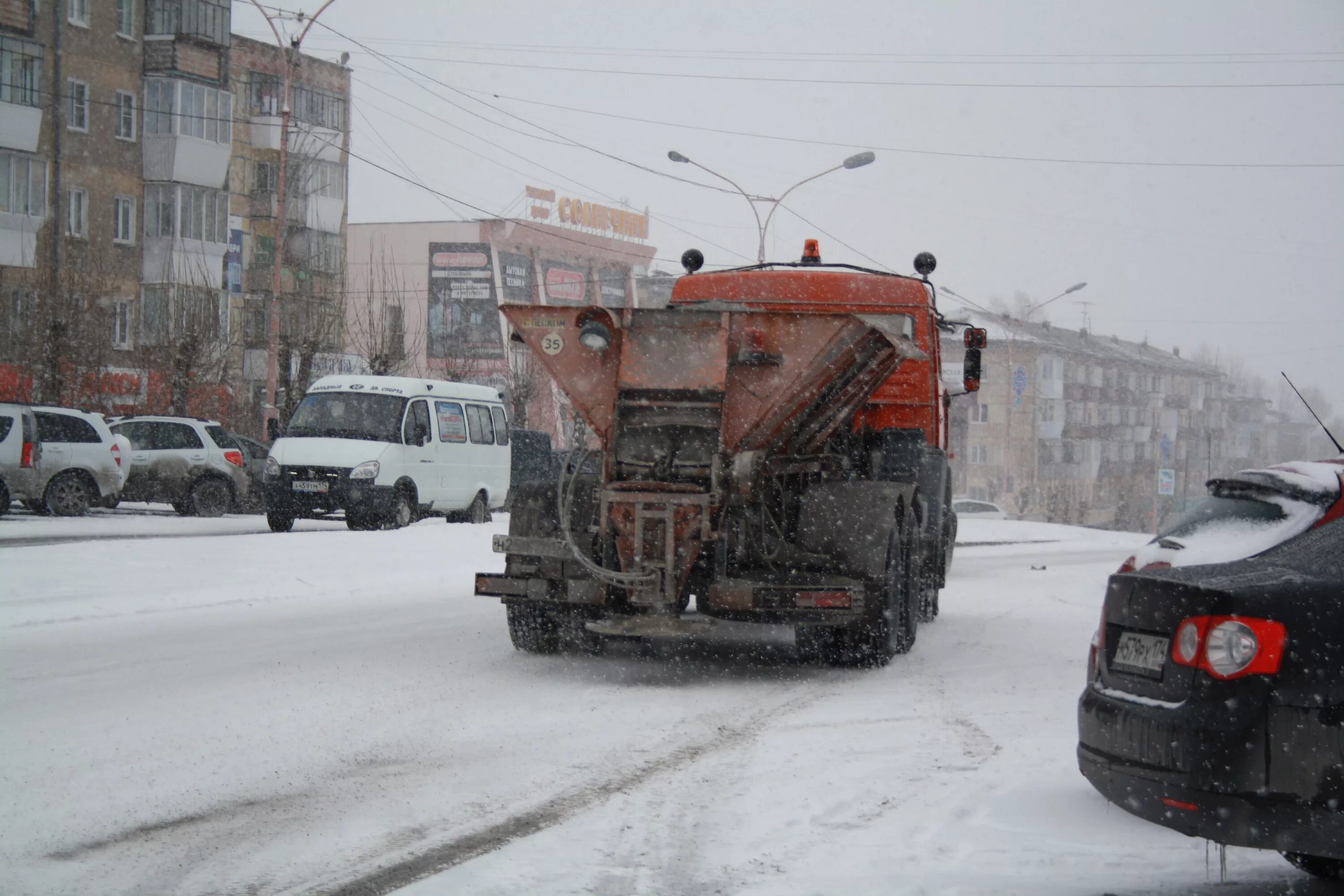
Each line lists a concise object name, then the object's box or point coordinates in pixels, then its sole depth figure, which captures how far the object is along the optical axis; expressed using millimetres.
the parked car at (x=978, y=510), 49969
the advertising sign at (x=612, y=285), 85188
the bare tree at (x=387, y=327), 40375
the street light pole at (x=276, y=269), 32938
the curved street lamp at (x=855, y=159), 31797
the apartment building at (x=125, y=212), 35375
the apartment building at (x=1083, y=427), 67500
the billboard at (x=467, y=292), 77188
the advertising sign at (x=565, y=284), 80688
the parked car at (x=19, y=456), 22016
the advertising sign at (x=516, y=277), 78562
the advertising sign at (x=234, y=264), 53875
